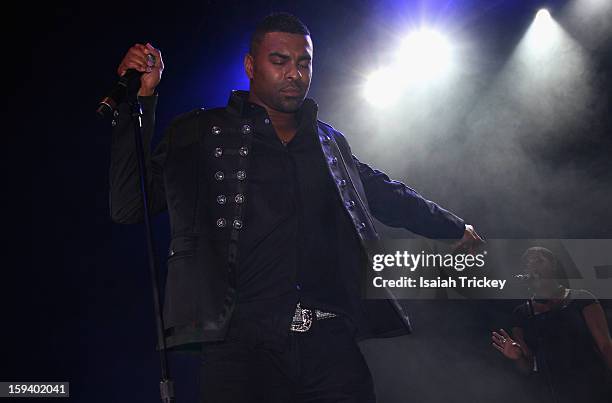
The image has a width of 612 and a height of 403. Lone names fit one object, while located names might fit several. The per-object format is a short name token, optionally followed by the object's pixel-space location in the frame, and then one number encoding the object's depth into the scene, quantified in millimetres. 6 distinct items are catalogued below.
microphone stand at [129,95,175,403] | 1778
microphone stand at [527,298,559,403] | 4672
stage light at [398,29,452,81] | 5926
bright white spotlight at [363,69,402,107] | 5875
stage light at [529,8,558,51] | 5801
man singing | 1959
